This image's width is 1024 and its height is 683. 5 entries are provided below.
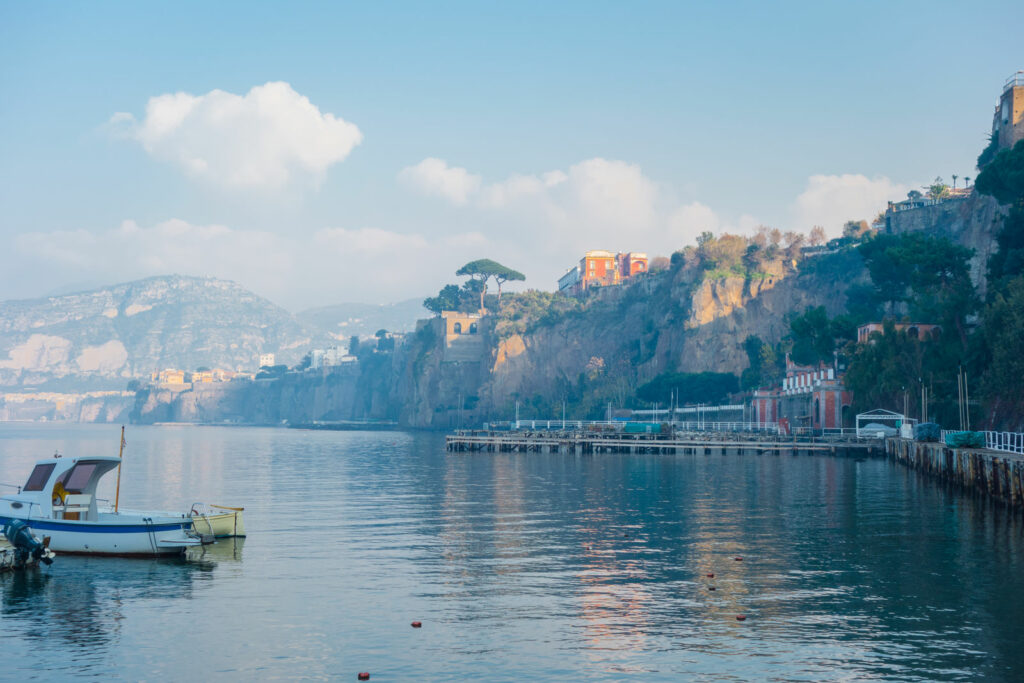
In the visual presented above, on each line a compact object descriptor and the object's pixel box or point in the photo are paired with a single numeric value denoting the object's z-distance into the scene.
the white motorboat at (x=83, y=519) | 37.22
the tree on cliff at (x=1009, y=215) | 90.19
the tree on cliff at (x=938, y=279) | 92.81
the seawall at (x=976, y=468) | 48.19
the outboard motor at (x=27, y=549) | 34.56
